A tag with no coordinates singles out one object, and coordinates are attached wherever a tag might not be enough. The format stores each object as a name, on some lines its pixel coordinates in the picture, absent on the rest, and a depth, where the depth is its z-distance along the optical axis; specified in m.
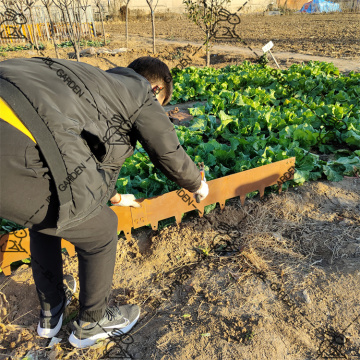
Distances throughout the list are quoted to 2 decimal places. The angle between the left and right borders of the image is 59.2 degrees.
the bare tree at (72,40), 10.51
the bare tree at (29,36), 19.25
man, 1.42
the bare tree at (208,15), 10.80
